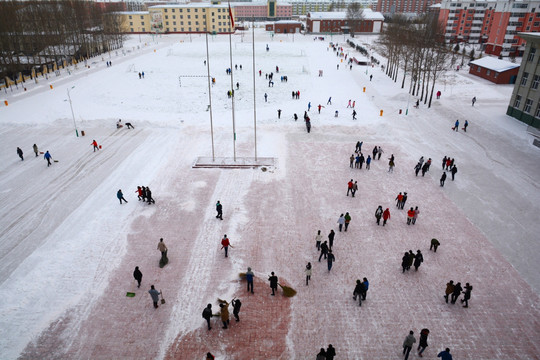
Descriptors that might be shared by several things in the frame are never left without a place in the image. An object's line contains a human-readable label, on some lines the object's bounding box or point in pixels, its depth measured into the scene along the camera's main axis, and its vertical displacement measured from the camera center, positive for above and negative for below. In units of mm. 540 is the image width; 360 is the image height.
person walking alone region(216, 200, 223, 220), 17688 -8912
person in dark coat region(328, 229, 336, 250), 15477 -8928
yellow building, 117312 +1873
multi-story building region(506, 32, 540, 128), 31281 -4962
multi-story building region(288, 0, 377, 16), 186050 +10654
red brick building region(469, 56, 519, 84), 47500 -5346
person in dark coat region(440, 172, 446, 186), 20841 -8410
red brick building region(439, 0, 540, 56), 67500 +1809
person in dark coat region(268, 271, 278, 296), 13055 -8979
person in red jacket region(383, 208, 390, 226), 17334 -8712
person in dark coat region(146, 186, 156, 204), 19062 -8991
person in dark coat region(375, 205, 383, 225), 17469 -8733
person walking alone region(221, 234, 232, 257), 15016 -8816
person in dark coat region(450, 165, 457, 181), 21738 -8282
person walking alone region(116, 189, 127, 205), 18942 -8828
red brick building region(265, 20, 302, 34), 122750 -58
